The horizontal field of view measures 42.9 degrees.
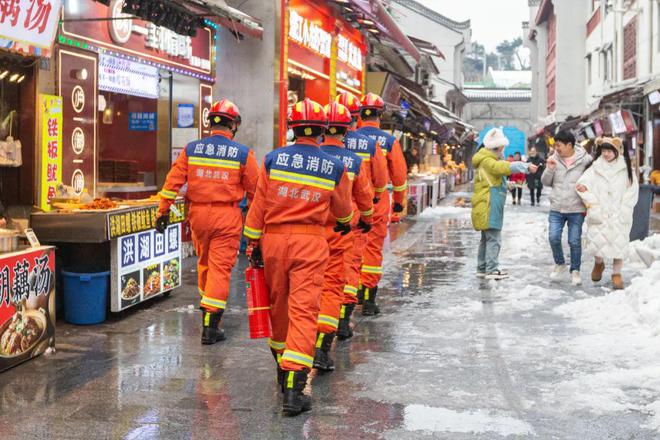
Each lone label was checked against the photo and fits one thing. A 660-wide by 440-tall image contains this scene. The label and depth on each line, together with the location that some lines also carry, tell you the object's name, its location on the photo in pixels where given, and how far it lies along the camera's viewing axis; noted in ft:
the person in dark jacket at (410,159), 91.91
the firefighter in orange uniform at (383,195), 27.81
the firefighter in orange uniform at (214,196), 24.40
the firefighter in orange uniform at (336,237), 20.84
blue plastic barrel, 26.27
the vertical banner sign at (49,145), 29.94
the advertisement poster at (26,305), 20.67
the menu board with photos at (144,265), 26.89
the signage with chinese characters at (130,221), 26.27
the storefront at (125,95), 32.24
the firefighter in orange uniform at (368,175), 24.67
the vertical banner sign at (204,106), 44.14
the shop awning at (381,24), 56.06
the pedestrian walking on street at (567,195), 35.37
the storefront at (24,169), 21.09
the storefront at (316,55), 51.21
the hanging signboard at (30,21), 23.94
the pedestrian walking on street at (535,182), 93.50
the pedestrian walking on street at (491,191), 36.58
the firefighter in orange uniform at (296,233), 17.74
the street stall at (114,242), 25.88
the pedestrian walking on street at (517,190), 93.12
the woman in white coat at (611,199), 34.19
